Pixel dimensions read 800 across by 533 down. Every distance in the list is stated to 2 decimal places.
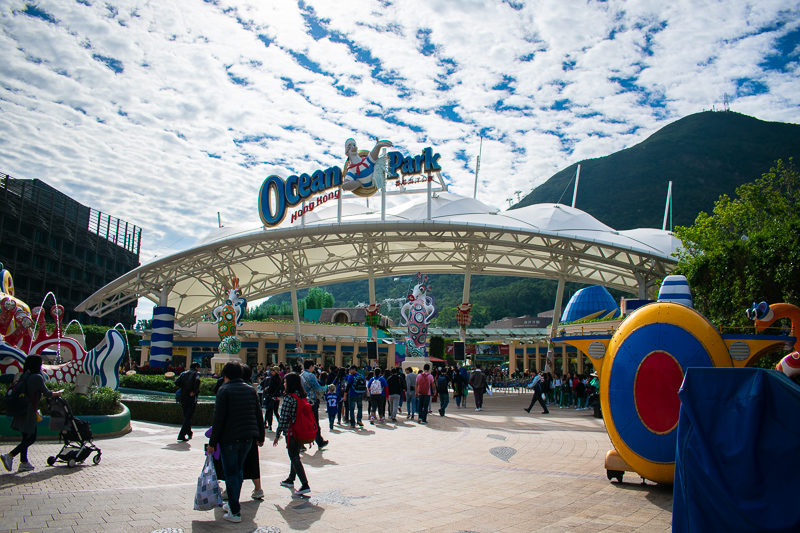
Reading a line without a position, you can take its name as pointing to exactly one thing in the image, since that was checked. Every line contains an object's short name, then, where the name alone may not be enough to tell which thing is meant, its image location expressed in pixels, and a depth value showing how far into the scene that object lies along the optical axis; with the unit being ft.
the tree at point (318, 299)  288.10
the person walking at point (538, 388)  60.34
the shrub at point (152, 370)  88.63
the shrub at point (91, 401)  34.65
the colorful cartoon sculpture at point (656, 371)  21.30
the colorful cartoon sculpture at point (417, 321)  94.58
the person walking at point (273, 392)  40.83
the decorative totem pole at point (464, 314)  109.19
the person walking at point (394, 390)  50.37
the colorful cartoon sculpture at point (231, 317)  83.92
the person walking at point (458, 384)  66.44
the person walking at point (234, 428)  17.56
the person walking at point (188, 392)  35.19
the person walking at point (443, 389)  55.06
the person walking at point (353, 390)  45.70
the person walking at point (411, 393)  53.72
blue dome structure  135.03
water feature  52.19
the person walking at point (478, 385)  63.10
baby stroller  24.82
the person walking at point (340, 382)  46.44
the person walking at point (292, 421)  20.67
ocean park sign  95.40
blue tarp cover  11.50
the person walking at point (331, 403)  43.34
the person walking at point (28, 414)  23.34
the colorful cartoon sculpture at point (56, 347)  40.09
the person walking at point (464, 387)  67.46
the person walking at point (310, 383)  33.34
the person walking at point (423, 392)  49.39
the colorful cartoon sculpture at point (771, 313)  29.78
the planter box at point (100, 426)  31.19
